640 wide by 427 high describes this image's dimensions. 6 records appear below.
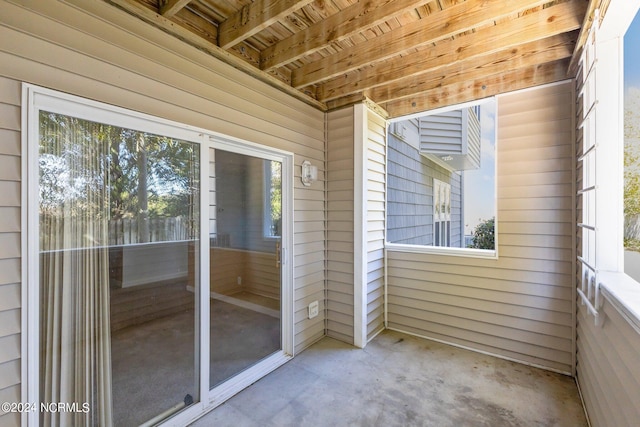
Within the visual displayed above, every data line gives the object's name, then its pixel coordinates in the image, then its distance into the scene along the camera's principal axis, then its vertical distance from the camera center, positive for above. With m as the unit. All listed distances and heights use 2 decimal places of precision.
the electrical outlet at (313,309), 3.10 -1.09
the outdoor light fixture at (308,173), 2.98 +0.43
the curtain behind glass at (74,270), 1.43 -0.31
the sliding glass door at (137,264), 1.43 -0.33
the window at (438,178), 4.05 +0.63
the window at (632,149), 1.64 +0.38
